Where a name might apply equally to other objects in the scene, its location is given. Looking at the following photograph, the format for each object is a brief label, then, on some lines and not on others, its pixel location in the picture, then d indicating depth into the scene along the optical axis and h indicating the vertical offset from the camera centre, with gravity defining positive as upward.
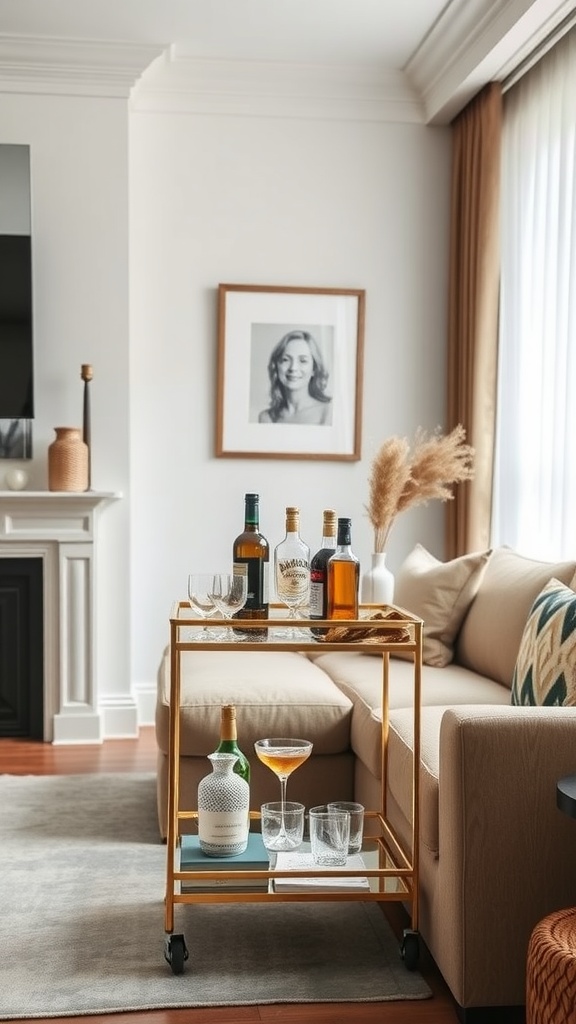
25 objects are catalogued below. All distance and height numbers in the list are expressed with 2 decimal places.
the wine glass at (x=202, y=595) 2.56 -0.31
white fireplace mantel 4.77 -0.59
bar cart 2.49 -0.77
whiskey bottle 2.59 -0.28
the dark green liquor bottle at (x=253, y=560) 2.61 -0.23
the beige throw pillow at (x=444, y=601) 3.90 -0.48
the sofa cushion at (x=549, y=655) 2.61 -0.46
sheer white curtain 4.20 +0.58
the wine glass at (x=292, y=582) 2.66 -0.28
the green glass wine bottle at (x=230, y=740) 2.63 -0.65
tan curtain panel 4.80 +0.73
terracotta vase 4.71 -0.02
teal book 2.57 -0.92
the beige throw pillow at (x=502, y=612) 3.47 -0.47
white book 2.54 -0.95
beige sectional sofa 2.26 -0.70
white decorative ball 4.74 -0.09
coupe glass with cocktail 2.65 -0.70
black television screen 4.77 +0.55
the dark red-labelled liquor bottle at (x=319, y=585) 2.58 -0.28
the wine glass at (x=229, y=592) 2.55 -0.30
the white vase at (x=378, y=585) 4.26 -0.46
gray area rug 2.40 -1.13
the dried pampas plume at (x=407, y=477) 4.28 -0.05
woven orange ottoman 1.86 -0.85
